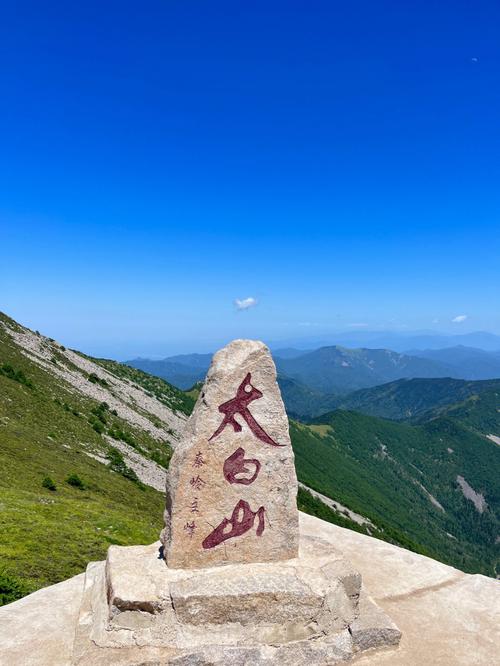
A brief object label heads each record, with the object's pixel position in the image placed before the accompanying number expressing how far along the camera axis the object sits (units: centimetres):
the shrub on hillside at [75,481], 2791
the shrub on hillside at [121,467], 3871
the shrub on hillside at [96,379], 7378
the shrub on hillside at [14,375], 4719
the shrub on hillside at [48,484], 2539
